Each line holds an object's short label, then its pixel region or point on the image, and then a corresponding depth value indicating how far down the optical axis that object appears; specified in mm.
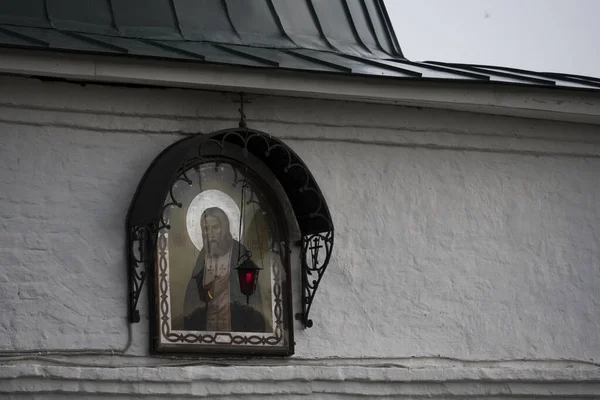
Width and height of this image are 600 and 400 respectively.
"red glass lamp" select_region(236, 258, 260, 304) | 12042
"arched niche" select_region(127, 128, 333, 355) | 11853
